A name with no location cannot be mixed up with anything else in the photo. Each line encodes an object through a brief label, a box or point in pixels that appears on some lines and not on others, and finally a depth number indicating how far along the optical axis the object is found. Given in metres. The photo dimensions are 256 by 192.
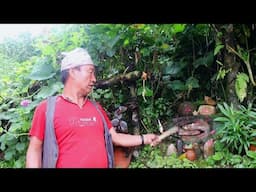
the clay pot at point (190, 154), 1.33
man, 1.27
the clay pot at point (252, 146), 1.33
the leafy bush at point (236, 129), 1.32
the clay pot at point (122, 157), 1.34
